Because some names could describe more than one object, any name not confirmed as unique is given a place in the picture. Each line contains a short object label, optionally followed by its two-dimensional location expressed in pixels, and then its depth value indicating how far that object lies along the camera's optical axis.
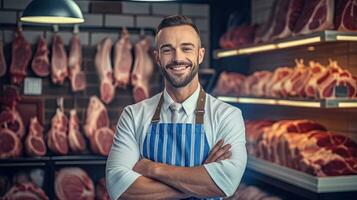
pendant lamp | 3.58
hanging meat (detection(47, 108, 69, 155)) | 5.04
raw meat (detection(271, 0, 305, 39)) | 4.01
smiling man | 2.03
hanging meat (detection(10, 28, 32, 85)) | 5.05
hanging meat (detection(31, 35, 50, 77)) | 5.11
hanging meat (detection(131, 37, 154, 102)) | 5.29
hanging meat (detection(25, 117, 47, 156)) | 4.95
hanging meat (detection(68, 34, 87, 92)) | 5.18
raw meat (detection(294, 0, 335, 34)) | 3.47
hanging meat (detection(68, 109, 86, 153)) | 5.09
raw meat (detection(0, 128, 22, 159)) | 4.90
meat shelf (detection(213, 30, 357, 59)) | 3.26
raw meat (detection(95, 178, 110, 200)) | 5.13
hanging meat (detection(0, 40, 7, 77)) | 5.06
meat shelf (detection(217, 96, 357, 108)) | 3.30
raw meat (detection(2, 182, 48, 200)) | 4.88
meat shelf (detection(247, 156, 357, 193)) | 3.33
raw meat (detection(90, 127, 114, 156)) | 5.10
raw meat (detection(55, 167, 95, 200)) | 5.05
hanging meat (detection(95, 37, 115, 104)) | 5.25
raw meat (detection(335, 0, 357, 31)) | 3.34
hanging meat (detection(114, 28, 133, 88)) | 5.25
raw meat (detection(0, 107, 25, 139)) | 5.00
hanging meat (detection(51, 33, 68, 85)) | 5.14
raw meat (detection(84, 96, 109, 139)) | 5.16
